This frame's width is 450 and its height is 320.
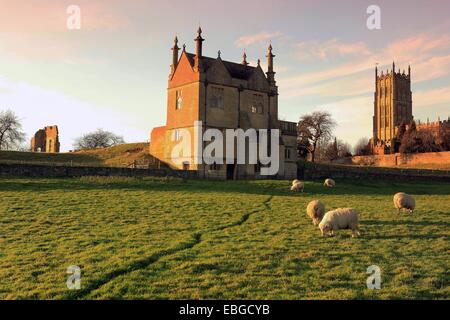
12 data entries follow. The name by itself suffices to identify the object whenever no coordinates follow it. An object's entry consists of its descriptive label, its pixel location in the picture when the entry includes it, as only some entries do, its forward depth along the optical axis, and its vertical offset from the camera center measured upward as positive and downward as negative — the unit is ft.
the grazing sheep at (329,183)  146.48 -3.78
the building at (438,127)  345.76 +39.91
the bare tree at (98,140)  383.16 +27.32
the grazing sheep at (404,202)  80.74 -5.49
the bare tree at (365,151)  399.85 +20.00
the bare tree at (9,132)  278.67 +24.54
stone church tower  541.75 +87.52
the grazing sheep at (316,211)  67.79 -6.11
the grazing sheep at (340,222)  58.29 -6.67
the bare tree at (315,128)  283.79 +28.53
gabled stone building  168.76 +27.39
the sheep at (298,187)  129.80 -4.55
